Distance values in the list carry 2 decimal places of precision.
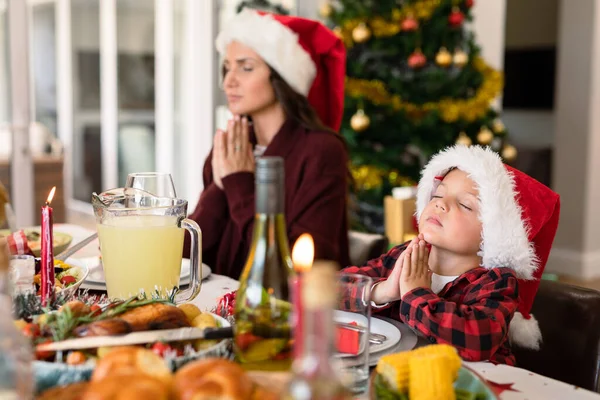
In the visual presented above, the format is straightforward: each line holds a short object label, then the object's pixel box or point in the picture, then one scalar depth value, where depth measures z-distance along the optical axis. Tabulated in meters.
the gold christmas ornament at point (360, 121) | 3.44
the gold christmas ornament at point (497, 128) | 3.75
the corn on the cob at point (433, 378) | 0.71
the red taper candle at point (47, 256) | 0.96
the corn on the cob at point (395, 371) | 0.73
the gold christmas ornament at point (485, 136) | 3.61
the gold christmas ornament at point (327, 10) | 3.69
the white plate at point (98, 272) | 1.27
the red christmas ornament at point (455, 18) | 3.55
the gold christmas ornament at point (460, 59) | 3.56
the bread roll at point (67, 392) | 0.59
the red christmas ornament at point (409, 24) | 3.47
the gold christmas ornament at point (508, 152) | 3.85
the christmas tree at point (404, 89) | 3.53
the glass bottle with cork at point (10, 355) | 0.52
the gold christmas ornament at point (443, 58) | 3.53
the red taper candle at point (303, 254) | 0.65
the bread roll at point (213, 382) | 0.55
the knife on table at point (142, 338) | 0.69
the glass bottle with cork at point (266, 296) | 0.73
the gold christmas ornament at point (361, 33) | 3.50
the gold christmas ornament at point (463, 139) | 3.59
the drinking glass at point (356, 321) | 0.79
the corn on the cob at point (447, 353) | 0.73
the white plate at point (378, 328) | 0.84
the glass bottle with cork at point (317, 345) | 0.43
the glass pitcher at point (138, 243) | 1.11
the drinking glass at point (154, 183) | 1.27
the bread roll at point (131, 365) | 0.59
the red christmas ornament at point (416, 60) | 3.49
